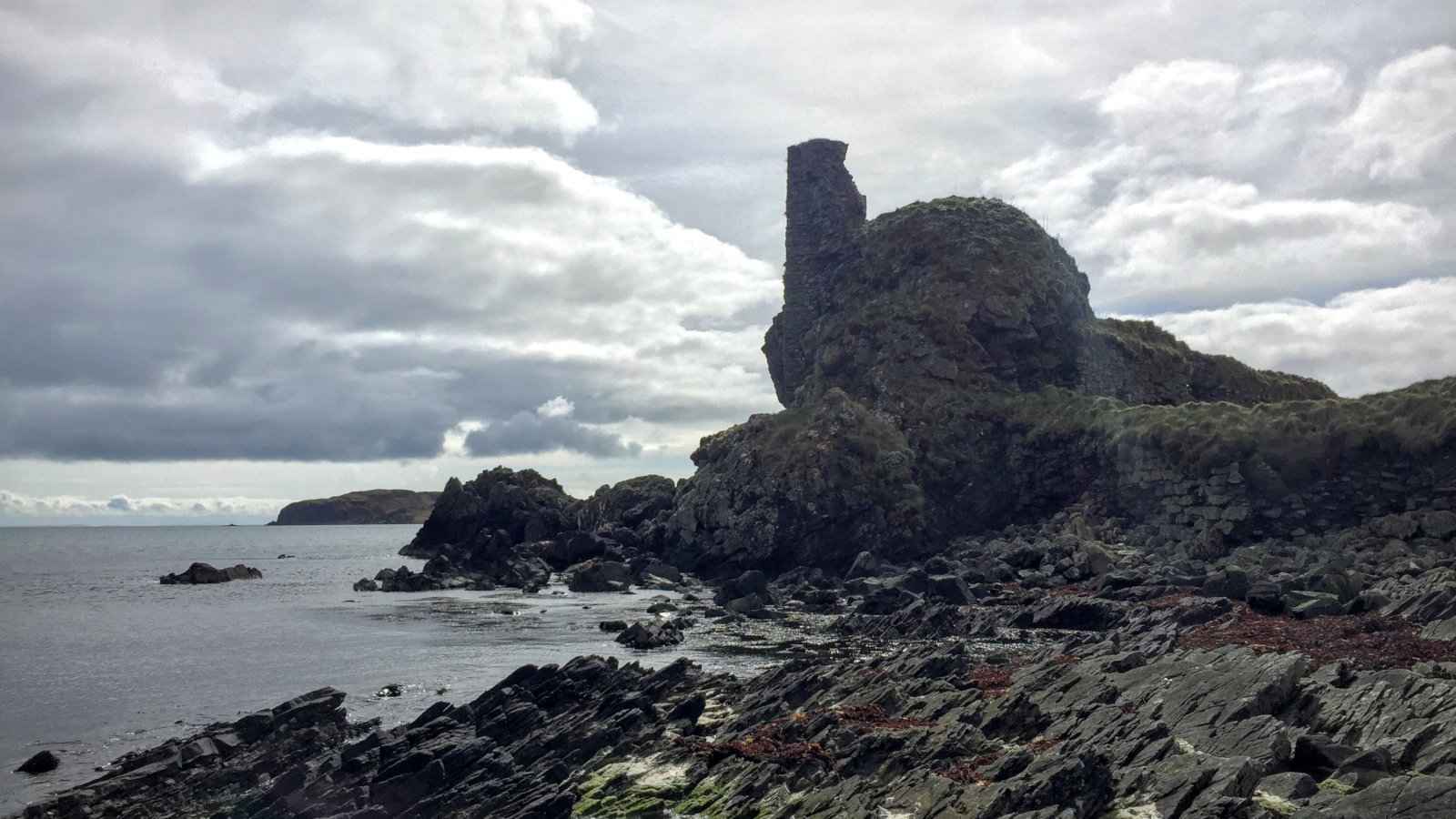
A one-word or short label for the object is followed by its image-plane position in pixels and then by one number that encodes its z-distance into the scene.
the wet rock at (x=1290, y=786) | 17.61
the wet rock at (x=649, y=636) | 51.31
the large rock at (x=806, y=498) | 83.19
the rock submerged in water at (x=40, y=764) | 31.42
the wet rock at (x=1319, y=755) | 18.95
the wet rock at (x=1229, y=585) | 47.47
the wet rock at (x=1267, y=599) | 42.28
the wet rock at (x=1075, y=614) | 47.91
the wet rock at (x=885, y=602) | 56.81
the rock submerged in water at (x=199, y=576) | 116.25
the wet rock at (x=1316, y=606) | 40.12
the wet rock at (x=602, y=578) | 84.00
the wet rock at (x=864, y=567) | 75.75
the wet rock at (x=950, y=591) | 57.94
